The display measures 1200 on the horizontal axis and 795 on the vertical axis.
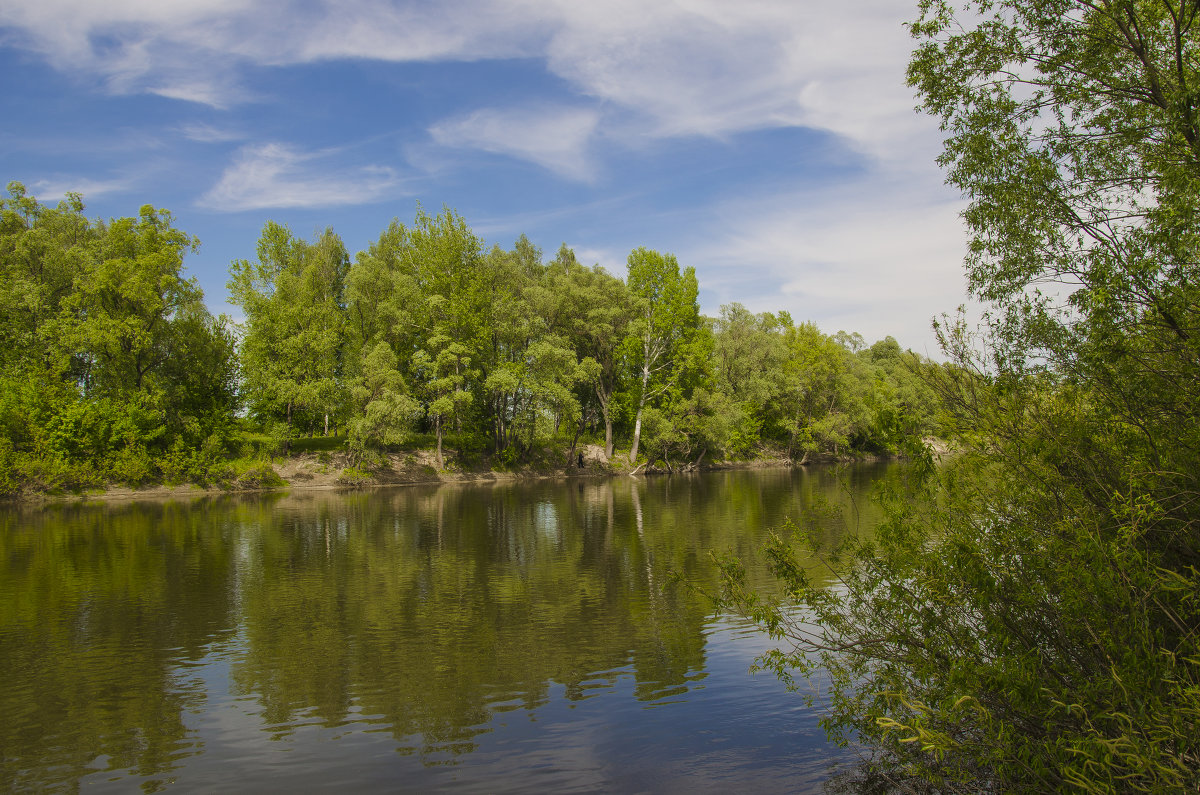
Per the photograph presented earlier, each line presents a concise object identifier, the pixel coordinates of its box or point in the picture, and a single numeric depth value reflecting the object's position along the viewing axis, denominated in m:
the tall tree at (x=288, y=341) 54.59
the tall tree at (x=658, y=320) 66.25
